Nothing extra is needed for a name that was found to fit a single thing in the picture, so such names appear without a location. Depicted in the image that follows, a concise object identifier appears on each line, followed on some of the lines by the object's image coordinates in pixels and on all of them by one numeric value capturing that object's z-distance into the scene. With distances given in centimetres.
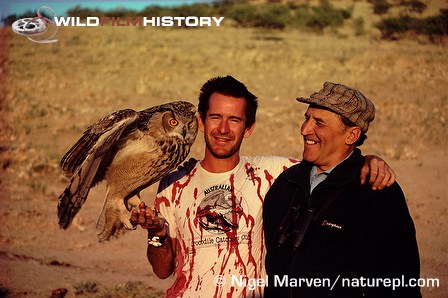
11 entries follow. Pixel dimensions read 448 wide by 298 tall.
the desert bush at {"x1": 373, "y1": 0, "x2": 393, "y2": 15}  3101
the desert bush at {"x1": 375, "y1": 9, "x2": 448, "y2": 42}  2678
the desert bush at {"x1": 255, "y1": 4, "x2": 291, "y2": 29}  3172
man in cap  328
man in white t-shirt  379
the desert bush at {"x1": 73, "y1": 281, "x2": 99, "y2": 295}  686
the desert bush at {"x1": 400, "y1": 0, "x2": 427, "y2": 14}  2850
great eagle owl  445
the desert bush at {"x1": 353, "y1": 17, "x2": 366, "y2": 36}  3061
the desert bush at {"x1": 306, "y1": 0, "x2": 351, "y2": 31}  3189
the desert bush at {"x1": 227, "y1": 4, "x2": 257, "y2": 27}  3312
